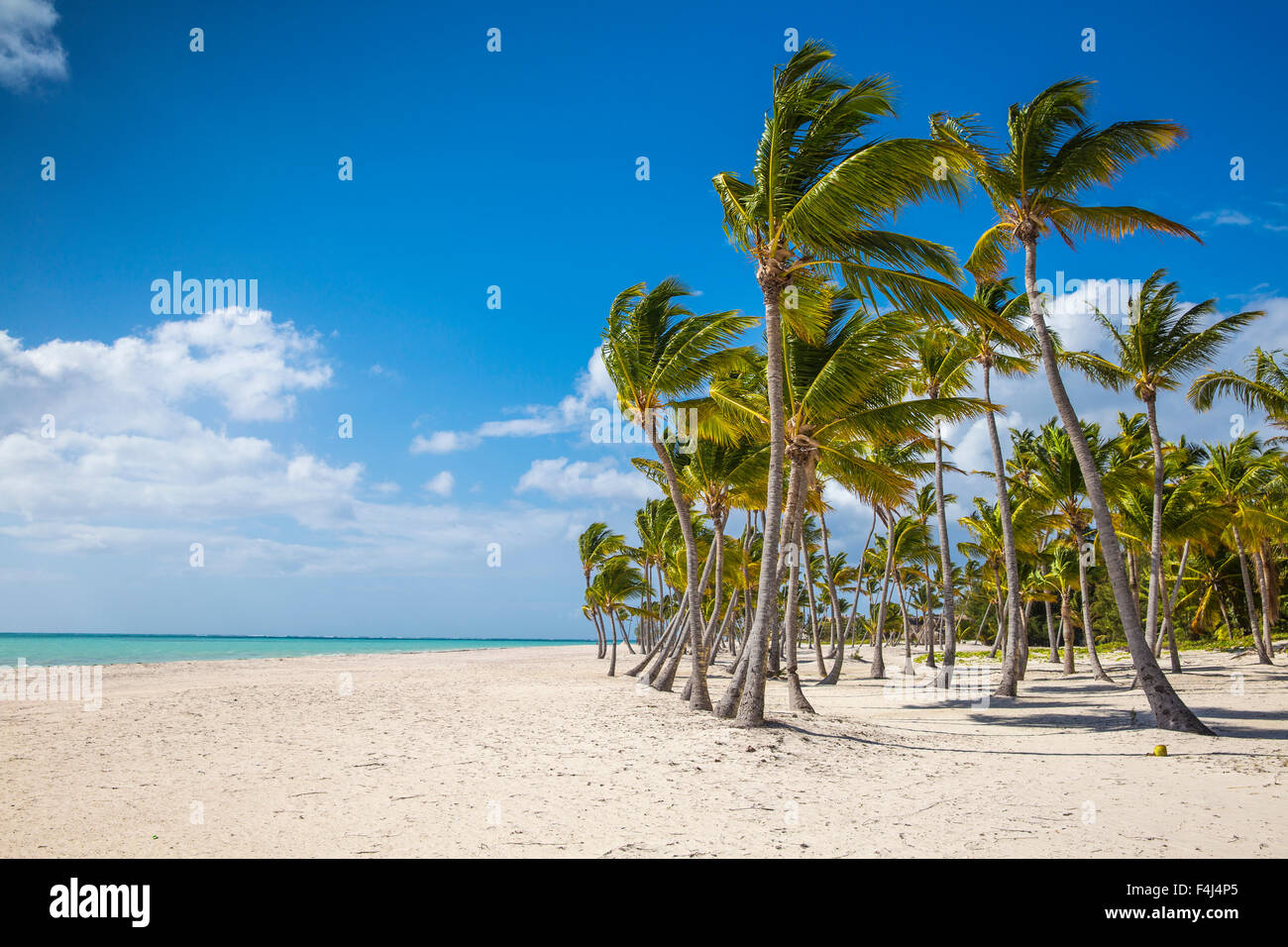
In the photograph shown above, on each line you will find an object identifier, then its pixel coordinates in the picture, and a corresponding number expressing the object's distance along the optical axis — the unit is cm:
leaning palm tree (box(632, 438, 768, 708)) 1627
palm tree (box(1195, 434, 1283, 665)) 2419
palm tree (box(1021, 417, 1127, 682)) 1991
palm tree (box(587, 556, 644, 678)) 3484
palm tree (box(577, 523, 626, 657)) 3594
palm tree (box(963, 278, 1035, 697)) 1784
